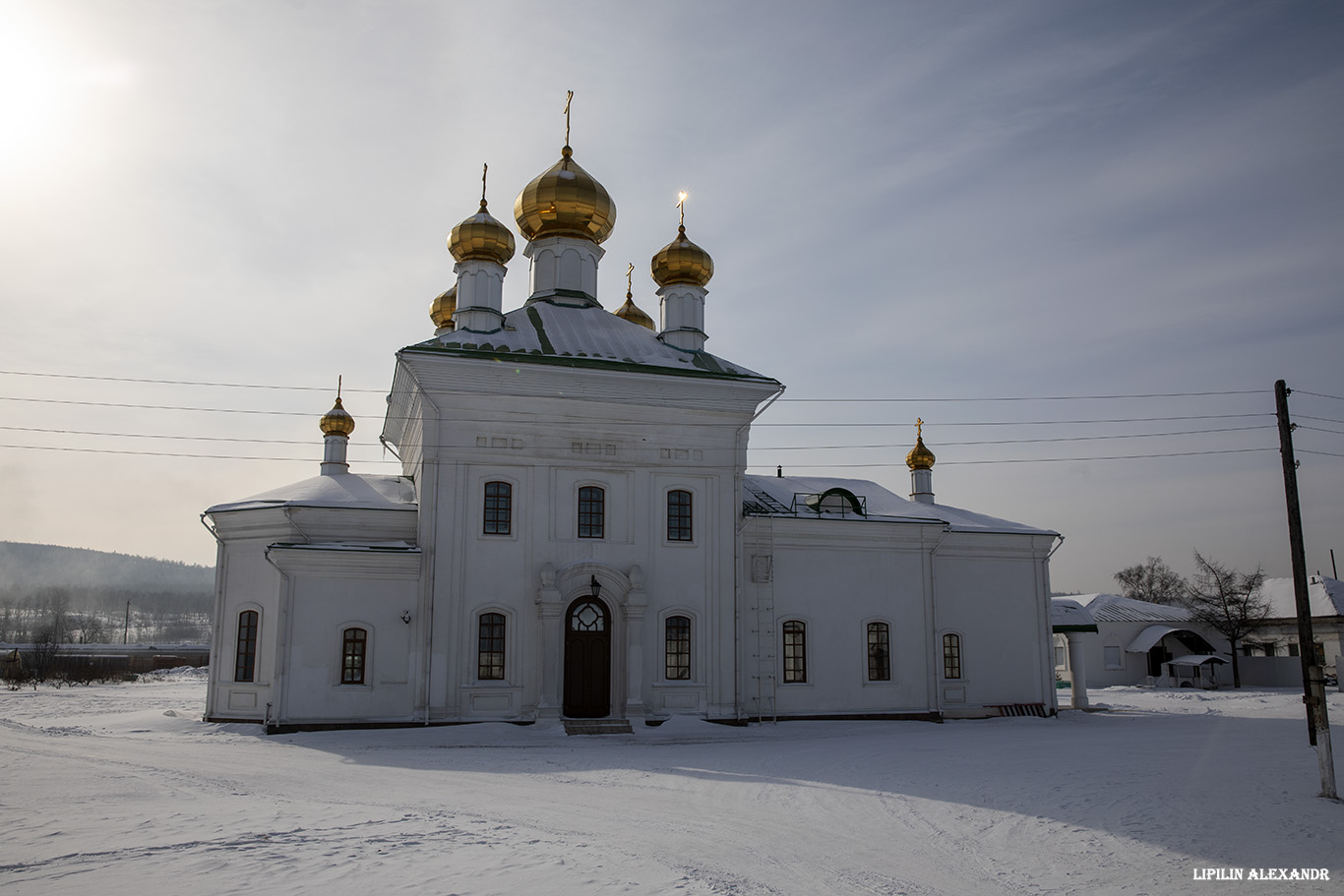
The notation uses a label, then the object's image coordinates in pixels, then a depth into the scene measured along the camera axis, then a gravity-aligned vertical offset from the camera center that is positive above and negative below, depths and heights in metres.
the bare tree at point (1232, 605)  36.31 +0.18
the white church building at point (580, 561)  17.69 +1.01
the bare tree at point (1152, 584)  64.38 +1.79
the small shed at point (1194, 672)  34.50 -2.23
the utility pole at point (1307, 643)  10.83 -0.39
